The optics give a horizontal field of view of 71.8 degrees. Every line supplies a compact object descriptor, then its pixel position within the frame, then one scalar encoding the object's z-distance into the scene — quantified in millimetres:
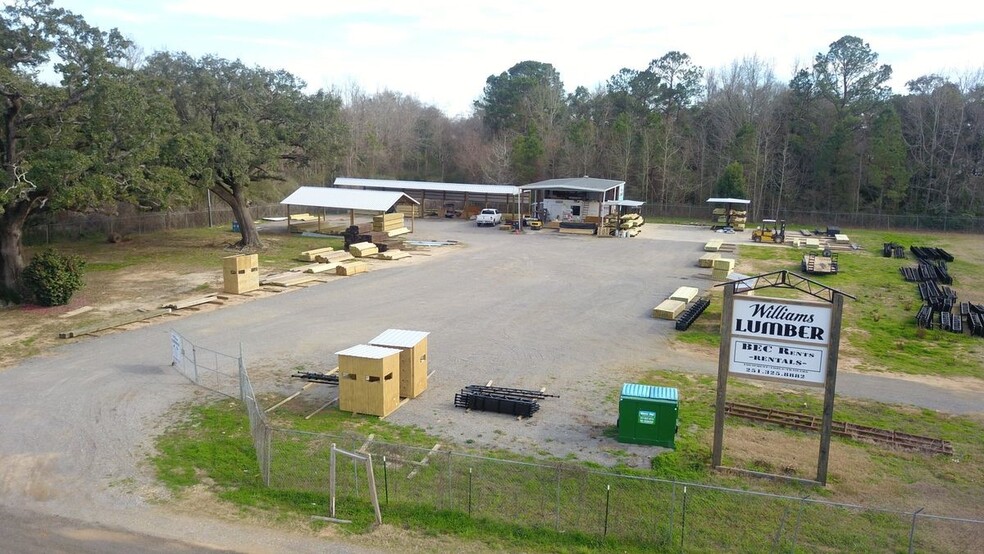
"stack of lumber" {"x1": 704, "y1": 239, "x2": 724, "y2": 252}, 46272
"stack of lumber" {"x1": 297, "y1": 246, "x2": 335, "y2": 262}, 39312
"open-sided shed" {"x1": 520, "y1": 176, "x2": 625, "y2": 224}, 58812
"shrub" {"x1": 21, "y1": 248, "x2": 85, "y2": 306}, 26547
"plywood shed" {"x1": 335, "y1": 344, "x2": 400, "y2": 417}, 15727
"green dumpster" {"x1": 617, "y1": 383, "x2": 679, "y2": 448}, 14188
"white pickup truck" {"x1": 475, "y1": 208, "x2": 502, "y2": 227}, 59812
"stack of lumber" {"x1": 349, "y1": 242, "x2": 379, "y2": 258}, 39691
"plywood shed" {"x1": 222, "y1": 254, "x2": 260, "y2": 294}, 29734
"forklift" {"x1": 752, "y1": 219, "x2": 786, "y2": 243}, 51700
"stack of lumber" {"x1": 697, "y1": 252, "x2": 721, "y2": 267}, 38722
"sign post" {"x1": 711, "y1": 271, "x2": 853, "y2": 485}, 12812
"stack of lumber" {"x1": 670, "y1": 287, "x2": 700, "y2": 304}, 28584
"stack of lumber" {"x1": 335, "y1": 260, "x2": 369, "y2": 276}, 34844
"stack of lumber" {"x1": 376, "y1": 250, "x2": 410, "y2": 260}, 40544
